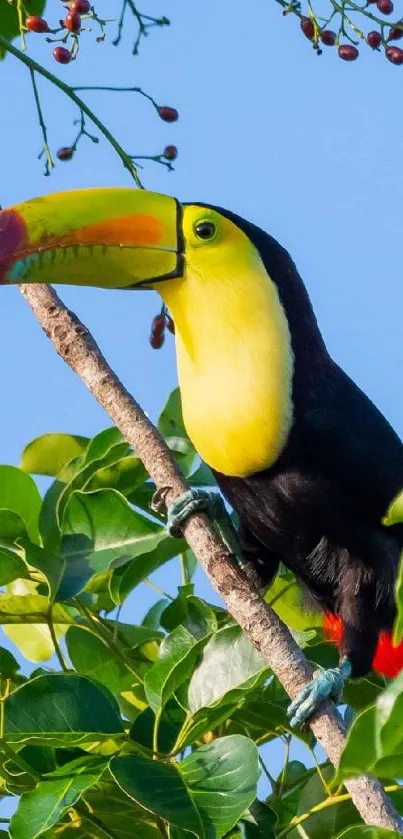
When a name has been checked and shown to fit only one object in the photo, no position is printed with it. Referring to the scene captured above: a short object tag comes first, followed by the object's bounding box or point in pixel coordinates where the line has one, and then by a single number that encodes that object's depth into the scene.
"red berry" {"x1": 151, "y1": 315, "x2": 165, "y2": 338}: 6.47
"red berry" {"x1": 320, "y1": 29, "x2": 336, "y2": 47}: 6.95
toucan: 6.34
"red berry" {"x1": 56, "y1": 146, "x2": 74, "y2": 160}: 6.91
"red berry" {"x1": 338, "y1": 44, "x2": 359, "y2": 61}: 6.82
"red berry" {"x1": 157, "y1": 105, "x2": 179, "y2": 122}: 6.84
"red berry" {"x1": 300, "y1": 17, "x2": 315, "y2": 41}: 6.62
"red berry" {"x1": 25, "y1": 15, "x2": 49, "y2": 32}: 6.47
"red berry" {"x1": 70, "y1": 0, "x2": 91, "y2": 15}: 6.30
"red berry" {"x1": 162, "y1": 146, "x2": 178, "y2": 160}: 6.86
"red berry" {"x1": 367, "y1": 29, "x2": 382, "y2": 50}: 6.82
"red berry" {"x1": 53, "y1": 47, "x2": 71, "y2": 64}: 6.71
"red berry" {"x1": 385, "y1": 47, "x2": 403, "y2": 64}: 6.79
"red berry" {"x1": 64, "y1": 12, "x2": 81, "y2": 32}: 6.31
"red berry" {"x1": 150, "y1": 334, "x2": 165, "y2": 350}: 6.47
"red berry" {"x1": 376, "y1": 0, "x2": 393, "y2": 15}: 6.81
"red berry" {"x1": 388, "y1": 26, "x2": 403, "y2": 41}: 6.73
